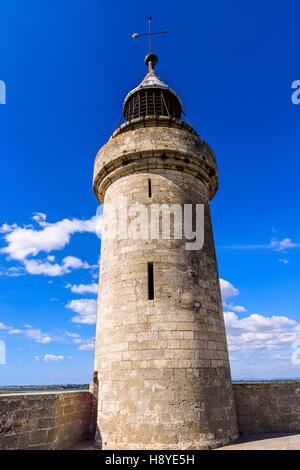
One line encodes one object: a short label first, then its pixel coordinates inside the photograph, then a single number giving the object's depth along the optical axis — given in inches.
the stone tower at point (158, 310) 263.4
